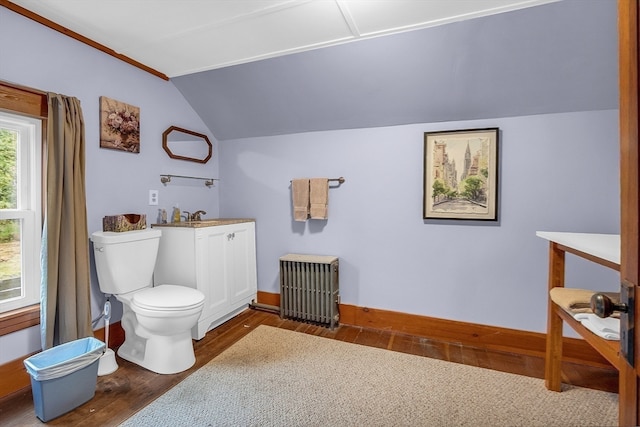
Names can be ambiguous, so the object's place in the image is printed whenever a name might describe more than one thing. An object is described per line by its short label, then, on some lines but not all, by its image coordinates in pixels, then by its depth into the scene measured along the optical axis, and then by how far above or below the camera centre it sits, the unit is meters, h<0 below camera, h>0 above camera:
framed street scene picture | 2.14 +0.26
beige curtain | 1.69 -0.13
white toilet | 1.81 -0.57
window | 1.69 -0.01
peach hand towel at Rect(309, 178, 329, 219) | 2.58 +0.11
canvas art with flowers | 2.04 +0.59
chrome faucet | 2.66 -0.04
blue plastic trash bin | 1.43 -0.82
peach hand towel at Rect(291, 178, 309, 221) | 2.64 +0.11
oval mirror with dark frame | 2.53 +0.58
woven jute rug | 1.44 -0.98
